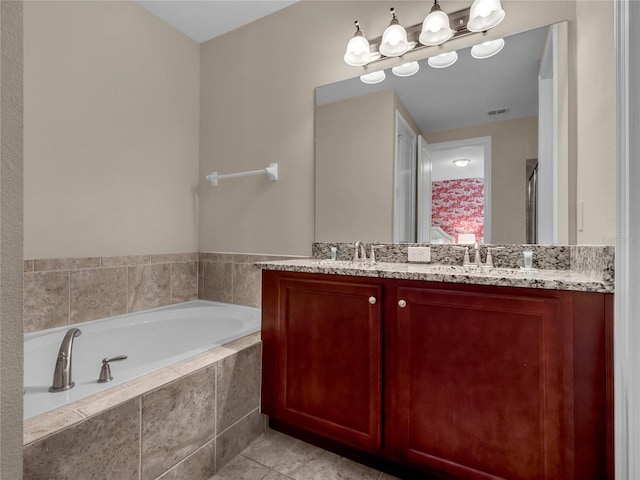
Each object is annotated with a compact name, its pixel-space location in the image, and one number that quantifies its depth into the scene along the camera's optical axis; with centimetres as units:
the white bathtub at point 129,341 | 122
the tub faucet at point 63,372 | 128
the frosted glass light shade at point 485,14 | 157
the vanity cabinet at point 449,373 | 102
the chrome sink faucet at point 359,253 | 190
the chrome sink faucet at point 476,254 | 158
